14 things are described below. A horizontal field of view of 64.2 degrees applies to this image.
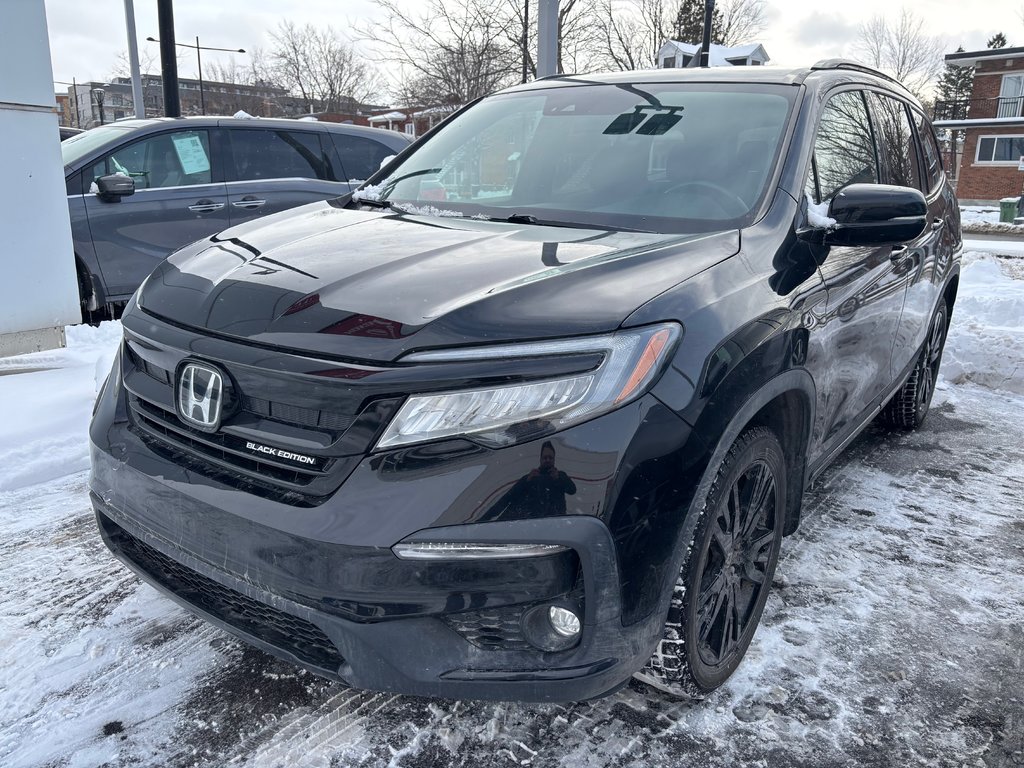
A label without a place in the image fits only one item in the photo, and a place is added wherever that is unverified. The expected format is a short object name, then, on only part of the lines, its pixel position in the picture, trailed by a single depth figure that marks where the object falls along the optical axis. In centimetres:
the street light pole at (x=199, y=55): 4263
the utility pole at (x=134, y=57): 1563
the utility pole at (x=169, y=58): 1122
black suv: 171
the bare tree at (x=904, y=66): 5369
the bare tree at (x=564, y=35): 2416
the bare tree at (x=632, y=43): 3397
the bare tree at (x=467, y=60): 2383
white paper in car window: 676
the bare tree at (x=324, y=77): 5566
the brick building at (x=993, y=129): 3975
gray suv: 631
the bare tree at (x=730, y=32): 4559
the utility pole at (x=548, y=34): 791
